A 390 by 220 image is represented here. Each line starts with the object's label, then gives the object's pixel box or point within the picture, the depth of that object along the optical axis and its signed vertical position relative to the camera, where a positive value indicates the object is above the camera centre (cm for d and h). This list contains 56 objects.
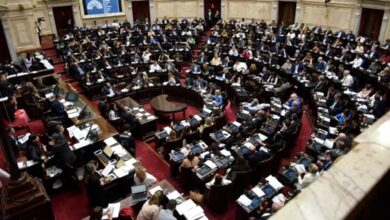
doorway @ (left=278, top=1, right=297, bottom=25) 2147 -94
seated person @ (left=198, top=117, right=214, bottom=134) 1002 -377
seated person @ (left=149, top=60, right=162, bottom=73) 1471 -294
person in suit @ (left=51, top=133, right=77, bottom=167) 791 -361
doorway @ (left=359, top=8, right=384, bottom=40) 1748 -146
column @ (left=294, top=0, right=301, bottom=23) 2066 -91
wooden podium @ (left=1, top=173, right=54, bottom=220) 411 -250
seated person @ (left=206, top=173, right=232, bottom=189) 709 -393
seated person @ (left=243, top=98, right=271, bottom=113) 1080 -356
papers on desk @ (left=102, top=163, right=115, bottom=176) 761 -387
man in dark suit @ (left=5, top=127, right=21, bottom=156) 854 -360
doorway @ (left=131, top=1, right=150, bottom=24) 2383 -64
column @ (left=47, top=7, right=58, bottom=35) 2069 -110
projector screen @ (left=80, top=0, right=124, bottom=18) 2202 -38
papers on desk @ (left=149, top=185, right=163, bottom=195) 692 -396
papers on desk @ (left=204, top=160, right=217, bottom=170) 799 -400
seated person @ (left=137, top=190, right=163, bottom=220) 571 -359
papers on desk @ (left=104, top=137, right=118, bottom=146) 898 -379
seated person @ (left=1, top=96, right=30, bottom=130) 1073 -361
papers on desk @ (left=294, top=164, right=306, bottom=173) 769 -397
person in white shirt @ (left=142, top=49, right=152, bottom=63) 1565 -259
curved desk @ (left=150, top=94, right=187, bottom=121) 1177 -382
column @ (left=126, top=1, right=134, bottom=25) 2342 -81
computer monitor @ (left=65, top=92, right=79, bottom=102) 1135 -321
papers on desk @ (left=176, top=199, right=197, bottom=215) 641 -405
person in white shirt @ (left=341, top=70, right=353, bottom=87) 1182 -299
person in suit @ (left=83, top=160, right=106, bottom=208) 702 -391
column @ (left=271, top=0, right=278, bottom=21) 2170 -79
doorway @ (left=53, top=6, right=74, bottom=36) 2120 -89
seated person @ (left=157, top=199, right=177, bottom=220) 569 -369
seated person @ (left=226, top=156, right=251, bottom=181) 750 -381
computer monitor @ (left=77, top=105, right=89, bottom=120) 1030 -347
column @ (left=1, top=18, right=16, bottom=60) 1561 -170
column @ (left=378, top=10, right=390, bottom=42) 1655 -149
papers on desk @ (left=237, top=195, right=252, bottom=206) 670 -410
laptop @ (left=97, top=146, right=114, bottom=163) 825 -385
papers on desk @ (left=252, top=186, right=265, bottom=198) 689 -405
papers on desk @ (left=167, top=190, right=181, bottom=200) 683 -403
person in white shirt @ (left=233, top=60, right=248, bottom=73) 1414 -290
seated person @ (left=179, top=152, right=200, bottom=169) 802 -392
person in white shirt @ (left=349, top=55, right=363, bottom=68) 1330 -265
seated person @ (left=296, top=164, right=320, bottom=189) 710 -386
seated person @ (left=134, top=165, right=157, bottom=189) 718 -390
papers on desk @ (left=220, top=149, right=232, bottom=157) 847 -394
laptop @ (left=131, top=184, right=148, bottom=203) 683 -396
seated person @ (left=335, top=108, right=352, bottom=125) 968 -356
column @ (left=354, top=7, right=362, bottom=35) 1797 -136
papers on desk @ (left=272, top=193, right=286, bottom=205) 665 -409
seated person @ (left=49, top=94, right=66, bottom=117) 1067 -339
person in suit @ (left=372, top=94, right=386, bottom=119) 972 -330
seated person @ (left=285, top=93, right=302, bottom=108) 1096 -345
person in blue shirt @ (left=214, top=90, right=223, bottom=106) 1166 -351
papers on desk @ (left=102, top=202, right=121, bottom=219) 613 -391
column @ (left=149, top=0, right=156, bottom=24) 2380 -87
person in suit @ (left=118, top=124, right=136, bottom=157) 906 -380
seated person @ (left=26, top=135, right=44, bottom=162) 797 -353
